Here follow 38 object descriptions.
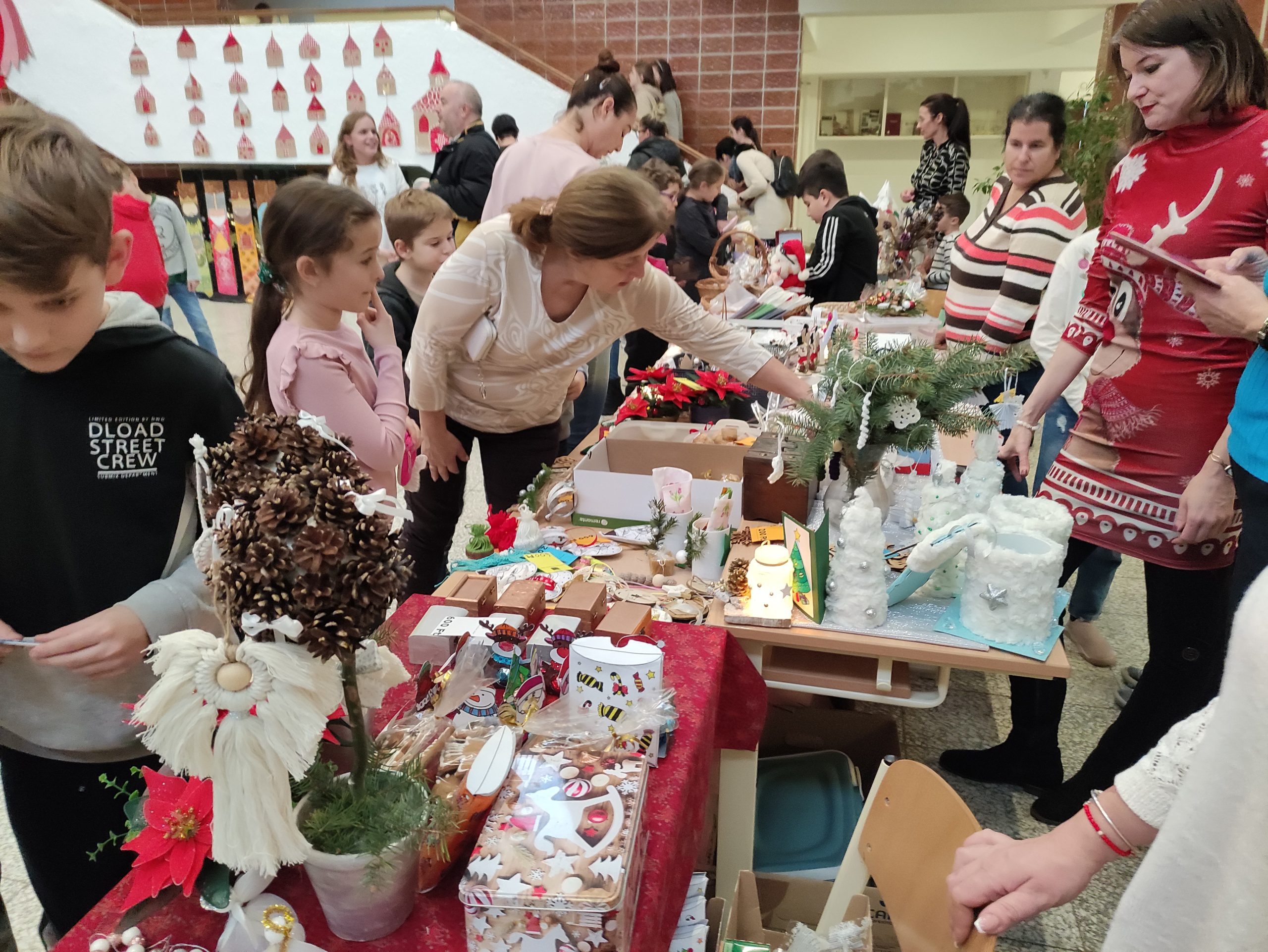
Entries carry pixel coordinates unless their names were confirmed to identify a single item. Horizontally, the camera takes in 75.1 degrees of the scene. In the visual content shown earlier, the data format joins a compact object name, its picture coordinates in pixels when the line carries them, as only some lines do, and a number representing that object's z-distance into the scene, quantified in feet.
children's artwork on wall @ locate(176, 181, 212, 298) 26.86
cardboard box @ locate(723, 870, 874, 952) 5.10
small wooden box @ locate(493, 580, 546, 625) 4.30
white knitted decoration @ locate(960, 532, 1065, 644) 4.62
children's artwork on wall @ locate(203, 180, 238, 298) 26.81
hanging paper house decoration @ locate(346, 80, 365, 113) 24.17
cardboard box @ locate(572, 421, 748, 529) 6.33
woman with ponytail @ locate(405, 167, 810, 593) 6.01
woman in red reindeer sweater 4.82
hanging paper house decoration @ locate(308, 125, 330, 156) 24.88
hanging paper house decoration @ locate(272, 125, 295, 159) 25.00
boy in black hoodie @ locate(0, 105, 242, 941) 3.23
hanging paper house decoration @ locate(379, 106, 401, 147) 24.47
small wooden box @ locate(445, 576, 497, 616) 4.47
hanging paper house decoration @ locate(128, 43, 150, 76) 24.99
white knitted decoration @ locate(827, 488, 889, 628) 4.75
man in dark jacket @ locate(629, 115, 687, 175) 17.25
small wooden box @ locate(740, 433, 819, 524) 6.24
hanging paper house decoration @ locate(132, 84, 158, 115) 25.41
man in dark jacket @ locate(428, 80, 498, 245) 15.03
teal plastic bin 5.51
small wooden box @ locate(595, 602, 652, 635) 4.14
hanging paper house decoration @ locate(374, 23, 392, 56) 23.71
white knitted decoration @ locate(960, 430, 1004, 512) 5.63
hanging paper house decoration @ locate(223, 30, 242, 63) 24.39
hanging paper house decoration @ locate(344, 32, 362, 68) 23.80
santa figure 15.12
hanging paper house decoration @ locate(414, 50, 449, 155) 23.94
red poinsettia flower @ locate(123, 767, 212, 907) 2.69
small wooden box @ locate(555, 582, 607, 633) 4.20
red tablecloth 2.85
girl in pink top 5.86
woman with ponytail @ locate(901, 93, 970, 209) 16.06
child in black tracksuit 13.17
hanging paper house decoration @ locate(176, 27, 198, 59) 24.58
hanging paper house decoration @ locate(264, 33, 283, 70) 24.17
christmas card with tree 4.91
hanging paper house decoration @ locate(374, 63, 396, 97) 24.04
